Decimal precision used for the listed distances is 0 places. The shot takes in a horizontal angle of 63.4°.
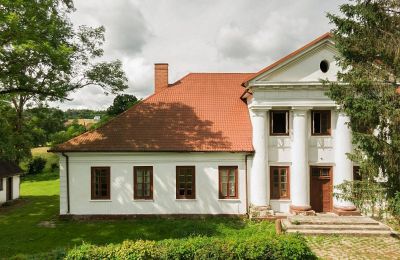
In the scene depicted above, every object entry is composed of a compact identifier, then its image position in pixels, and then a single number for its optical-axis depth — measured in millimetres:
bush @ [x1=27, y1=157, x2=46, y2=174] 43156
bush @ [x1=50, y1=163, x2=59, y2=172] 45206
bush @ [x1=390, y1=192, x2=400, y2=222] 11516
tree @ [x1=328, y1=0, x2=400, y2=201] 11500
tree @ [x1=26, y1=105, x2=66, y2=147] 21666
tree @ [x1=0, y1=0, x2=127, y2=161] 13672
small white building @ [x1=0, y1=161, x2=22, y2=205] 25020
